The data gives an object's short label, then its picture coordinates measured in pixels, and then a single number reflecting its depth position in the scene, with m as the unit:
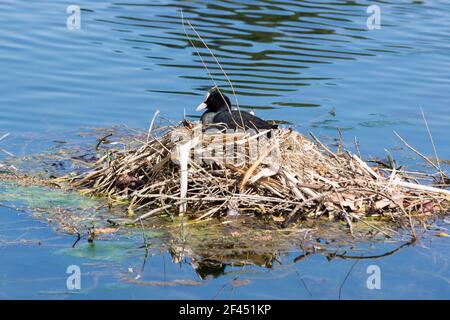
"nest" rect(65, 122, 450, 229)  14.41
